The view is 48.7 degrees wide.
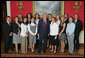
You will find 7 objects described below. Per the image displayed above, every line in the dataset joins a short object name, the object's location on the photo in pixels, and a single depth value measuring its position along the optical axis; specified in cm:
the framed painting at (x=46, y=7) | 469
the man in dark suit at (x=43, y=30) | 366
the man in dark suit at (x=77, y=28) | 404
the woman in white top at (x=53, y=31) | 364
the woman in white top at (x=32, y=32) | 371
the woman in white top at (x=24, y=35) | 365
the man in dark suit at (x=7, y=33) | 369
